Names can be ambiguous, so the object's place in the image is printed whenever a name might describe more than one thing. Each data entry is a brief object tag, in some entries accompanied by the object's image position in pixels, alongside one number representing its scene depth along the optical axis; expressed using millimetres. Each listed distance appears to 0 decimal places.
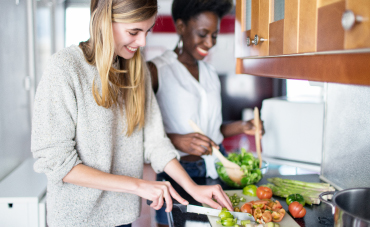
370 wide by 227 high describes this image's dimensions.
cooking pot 826
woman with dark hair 1903
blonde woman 988
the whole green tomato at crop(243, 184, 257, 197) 1351
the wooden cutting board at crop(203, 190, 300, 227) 1101
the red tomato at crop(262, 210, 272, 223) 1083
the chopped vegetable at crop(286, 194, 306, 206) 1237
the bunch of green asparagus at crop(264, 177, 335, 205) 1292
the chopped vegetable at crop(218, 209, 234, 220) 1081
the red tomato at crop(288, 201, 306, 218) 1150
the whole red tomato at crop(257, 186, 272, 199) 1296
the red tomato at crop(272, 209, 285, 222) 1108
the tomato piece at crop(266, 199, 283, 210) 1169
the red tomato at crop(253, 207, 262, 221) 1097
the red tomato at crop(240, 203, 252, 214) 1143
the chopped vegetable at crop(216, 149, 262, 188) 1445
